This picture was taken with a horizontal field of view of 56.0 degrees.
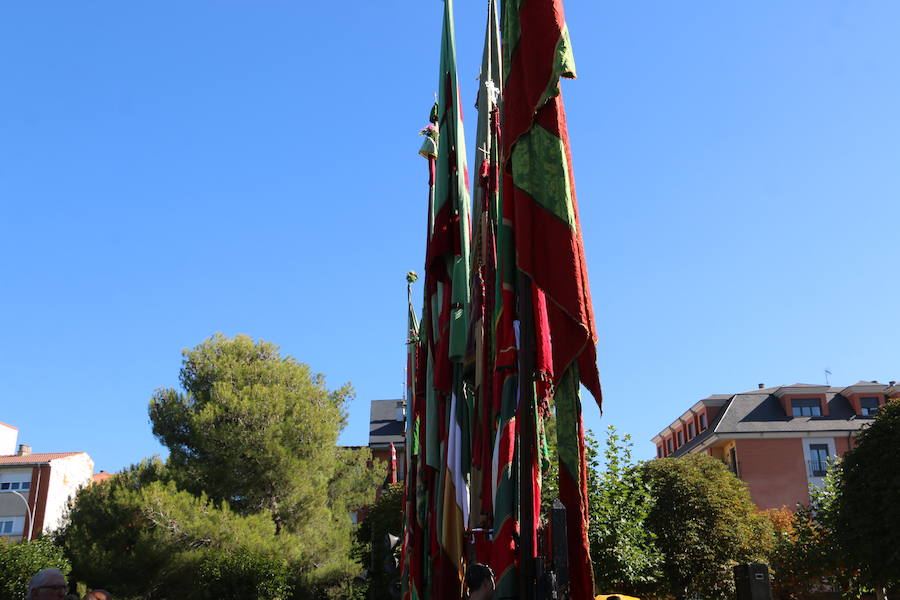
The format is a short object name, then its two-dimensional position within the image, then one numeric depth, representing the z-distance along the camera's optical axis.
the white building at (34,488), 50.50
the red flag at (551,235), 4.50
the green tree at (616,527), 18.36
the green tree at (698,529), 26.62
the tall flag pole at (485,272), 5.84
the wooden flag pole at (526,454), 4.09
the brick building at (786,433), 42.81
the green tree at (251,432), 28.58
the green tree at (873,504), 19.03
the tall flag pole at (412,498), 9.53
